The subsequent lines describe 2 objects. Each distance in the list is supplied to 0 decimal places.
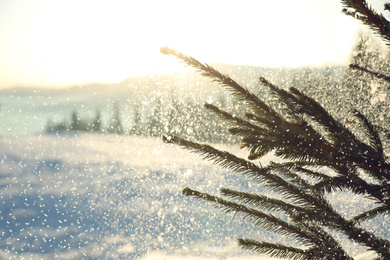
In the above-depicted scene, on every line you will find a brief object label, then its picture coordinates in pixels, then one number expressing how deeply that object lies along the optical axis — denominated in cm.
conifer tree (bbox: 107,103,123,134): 2611
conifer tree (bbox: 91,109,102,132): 2665
